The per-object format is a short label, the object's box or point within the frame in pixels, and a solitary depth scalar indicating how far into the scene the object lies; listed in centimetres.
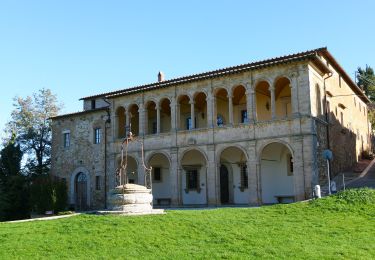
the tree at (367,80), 4922
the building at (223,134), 2177
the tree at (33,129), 4297
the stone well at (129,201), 1431
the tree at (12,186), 2975
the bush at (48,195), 2747
